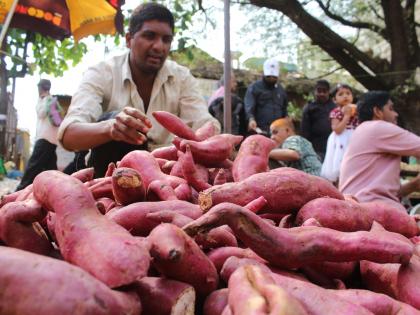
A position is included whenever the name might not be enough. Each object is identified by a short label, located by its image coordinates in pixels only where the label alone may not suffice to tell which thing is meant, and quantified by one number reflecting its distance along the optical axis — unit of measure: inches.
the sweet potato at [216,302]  27.8
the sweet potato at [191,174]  48.0
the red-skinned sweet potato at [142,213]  36.7
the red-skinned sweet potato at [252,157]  48.7
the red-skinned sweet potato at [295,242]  31.7
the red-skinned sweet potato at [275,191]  39.8
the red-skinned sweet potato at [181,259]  27.7
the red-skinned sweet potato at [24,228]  32.5
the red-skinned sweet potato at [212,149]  51.0
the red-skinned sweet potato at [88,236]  25.8
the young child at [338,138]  165.6
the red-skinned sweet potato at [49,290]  22.4
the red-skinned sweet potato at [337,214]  38.0
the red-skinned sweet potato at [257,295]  22.7
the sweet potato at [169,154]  58.8
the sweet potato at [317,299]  26.6
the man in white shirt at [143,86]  92.9
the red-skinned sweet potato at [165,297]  26.8
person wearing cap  204.2
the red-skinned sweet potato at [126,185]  39.4
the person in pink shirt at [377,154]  115.3
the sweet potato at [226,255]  32.9
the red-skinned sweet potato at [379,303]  28.6
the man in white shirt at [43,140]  200.2
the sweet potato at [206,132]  57.6
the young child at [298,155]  141.1
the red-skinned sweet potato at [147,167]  46.5
